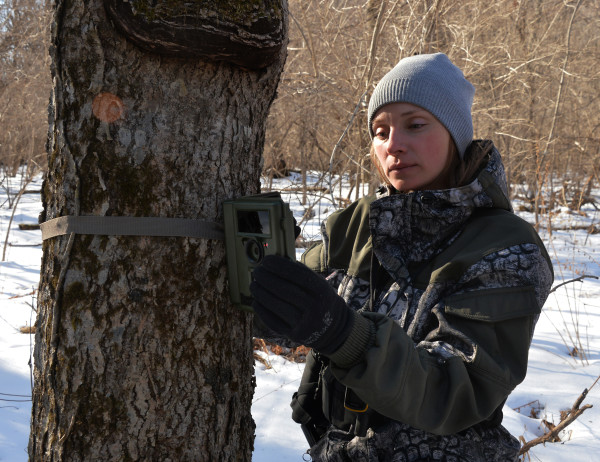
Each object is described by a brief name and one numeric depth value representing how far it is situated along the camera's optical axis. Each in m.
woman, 1.17
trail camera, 1.26
